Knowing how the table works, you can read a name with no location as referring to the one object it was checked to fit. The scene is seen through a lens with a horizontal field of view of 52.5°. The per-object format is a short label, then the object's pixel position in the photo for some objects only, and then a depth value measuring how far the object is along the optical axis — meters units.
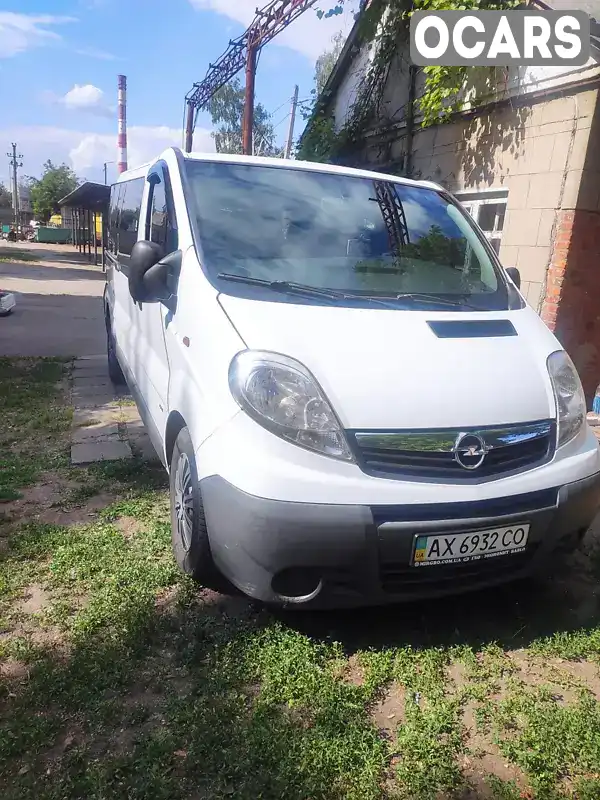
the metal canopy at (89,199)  21.56
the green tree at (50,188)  59.34
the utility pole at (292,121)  33.79
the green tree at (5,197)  75.13
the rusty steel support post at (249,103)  16.09
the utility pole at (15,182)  62.17
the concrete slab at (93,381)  6.48
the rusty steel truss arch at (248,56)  14.01
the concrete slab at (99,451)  4.39
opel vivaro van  2.16
